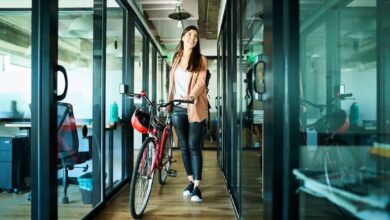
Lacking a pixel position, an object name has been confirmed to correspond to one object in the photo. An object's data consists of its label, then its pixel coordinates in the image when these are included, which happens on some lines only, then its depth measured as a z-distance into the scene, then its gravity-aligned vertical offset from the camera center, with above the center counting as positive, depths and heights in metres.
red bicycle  2.45 -0.37
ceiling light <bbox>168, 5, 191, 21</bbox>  4.76 +1.51
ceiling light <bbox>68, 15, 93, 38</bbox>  2.74 +0.78
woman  2.93 +0.14
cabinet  2.56 -0.49
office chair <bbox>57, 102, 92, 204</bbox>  2.62 -0.32
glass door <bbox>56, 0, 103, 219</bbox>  2.57 +0.02
